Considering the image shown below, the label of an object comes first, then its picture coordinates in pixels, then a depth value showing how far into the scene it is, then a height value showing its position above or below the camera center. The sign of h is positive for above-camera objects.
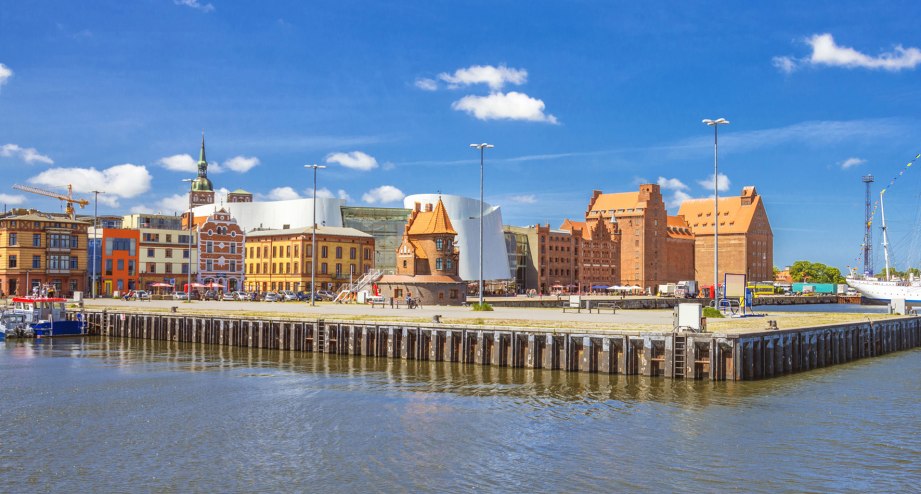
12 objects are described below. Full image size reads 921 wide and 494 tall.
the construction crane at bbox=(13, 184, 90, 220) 192.43 +16.45
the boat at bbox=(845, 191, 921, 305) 177.85 -3.50
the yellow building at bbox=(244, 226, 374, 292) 141.75 +2.18
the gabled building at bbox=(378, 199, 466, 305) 105.50 +0.79
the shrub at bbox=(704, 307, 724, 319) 66.06 -3.21
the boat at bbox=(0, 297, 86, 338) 74.31 -4.57
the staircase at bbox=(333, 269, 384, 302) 117.26 -2.00
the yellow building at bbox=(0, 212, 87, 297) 118.06 +2.20
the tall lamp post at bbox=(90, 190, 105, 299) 112.06 +2.92
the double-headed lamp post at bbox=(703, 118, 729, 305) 62.22 +9.53
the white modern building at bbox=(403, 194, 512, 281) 177.88 +7.80
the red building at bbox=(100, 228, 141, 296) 128.12 +1.49
